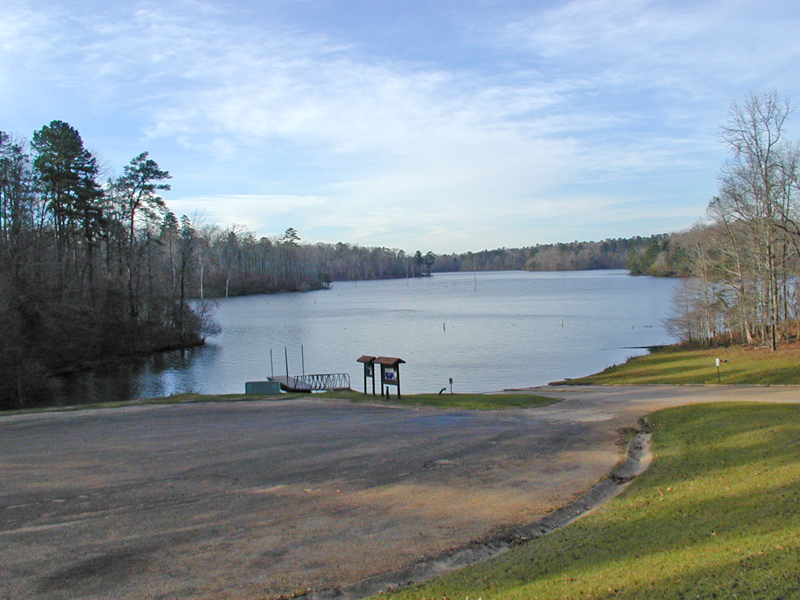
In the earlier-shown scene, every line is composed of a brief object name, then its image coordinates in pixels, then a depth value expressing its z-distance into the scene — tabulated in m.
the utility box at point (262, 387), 24.44
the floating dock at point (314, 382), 29.58
